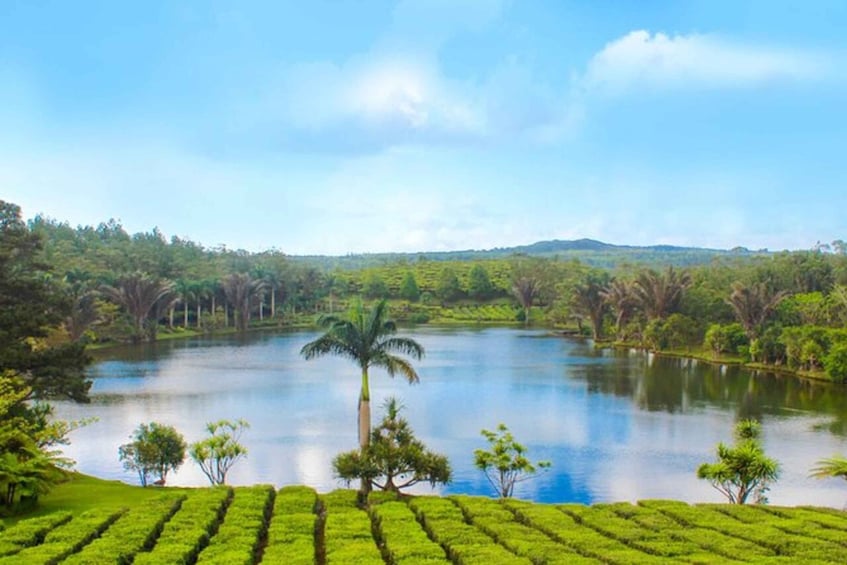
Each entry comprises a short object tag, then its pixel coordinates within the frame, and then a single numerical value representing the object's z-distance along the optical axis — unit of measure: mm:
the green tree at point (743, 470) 26422
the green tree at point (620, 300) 93062
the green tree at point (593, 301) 98625
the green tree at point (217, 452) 28766
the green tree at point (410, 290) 151750
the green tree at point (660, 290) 87562
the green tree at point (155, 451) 28906
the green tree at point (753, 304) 72250
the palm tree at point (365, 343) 30453
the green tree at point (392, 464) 25344
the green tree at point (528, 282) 137000
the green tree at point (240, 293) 113938
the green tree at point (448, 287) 151375
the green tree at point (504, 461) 28375
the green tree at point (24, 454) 22234
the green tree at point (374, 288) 151125
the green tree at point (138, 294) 91312
